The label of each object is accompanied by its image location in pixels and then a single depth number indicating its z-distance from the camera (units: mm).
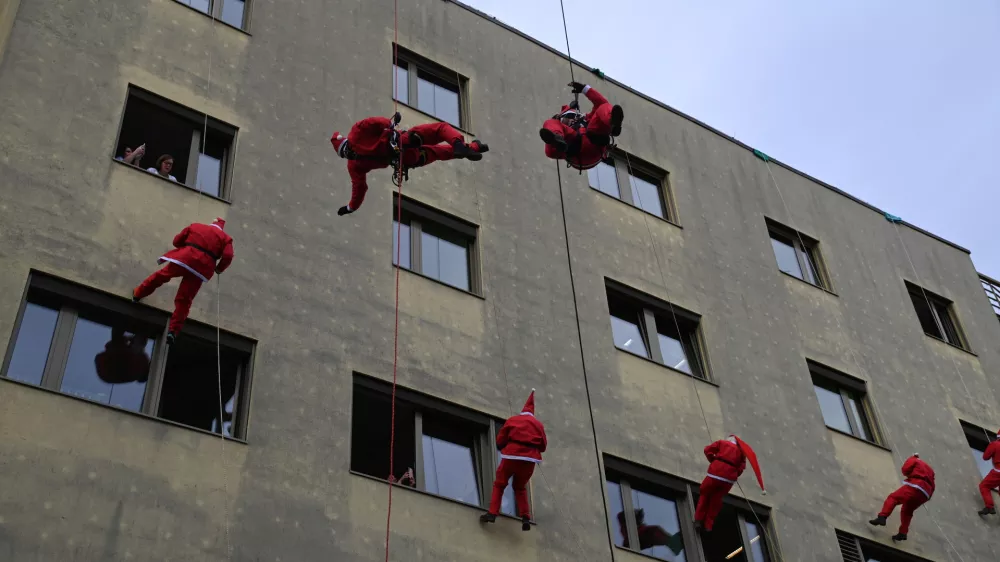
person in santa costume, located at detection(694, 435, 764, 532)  14711
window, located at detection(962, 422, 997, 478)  20136
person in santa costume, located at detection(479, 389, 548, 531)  12828
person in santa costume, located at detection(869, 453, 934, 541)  16750
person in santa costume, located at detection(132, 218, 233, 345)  11695
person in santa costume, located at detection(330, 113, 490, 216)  12812
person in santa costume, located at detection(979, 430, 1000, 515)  18328
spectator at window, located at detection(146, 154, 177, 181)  13375
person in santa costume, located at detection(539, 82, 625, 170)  14039
